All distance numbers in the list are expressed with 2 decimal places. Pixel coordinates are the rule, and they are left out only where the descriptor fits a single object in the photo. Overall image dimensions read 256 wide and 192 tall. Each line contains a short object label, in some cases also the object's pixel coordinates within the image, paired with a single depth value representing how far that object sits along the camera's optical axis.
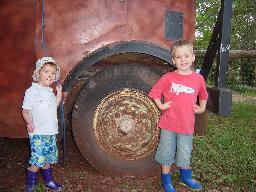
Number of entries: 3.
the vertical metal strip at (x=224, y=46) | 3.12
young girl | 2.72
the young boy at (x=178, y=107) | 2.76
